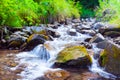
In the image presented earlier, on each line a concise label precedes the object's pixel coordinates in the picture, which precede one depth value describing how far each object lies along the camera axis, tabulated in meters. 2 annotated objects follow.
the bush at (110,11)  11.69
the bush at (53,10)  13.84
